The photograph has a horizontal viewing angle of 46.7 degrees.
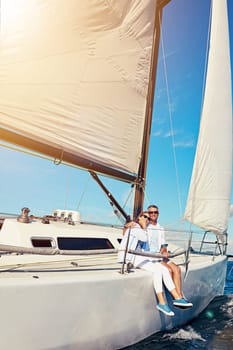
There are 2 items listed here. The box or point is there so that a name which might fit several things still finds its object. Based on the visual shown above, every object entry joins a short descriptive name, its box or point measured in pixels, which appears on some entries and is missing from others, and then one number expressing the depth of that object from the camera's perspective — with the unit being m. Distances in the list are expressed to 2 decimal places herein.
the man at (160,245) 3.50
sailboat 2.45
